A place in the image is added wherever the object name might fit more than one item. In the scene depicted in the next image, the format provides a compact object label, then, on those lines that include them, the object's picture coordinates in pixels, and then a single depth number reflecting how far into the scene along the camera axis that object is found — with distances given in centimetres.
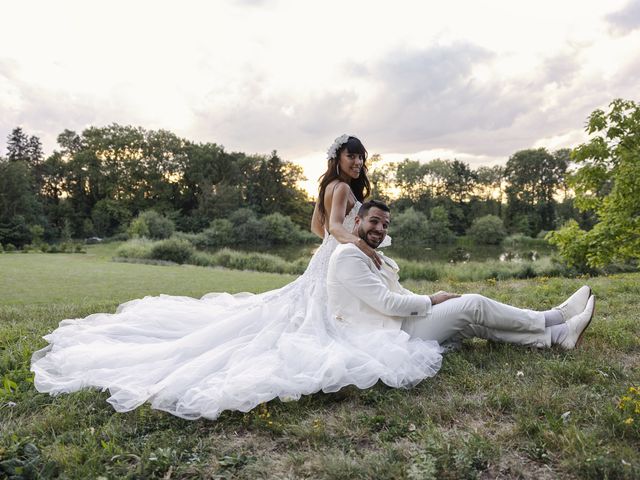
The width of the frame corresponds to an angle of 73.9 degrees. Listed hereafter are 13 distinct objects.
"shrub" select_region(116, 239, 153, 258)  2238
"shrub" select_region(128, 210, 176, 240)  3538
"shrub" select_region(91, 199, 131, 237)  4412
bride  307
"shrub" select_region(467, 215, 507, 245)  4788
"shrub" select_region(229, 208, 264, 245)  4388
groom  378
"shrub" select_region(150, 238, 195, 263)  2239
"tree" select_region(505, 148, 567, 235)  5341
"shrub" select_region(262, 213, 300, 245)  4534
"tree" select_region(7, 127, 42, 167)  5116
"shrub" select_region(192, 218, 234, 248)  4022
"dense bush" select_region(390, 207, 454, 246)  4675
